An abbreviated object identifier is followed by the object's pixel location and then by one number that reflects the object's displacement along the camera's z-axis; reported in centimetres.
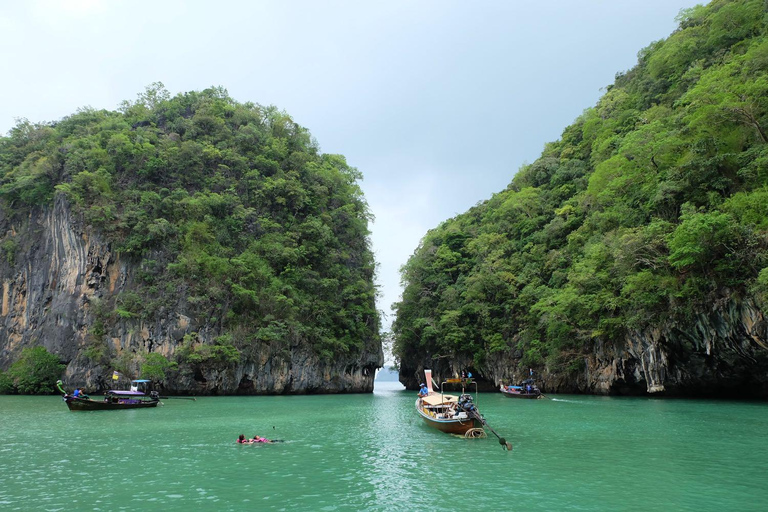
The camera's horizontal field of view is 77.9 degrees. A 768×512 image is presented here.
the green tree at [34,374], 4125
